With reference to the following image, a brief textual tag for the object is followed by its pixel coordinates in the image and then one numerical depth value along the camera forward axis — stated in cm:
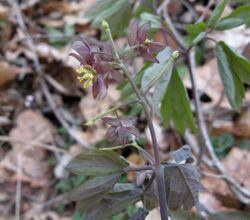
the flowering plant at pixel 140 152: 26
